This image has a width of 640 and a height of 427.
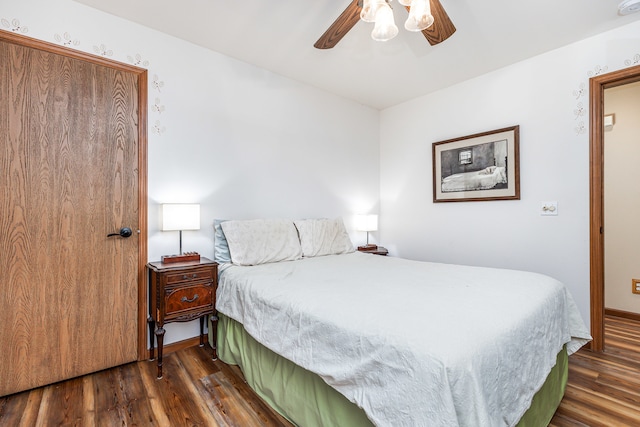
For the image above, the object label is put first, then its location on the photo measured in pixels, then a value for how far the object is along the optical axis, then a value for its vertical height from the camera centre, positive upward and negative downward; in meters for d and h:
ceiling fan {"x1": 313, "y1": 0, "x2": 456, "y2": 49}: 1.63 +1.09
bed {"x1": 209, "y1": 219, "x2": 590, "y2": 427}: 0.99 -0.51
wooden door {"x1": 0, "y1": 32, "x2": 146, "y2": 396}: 1.87 +0.03
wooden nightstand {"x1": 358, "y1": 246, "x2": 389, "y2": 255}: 3.58 -0.43
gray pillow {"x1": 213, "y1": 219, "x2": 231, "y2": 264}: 2.50 -0.26
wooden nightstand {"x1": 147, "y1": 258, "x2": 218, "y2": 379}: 2.06 -0.55
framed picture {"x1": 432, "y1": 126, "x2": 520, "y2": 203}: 2.93 +0.49
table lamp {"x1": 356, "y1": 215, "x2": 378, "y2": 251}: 3.64 -0.10
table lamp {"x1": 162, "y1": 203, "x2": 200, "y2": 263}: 2.22 -0.03
